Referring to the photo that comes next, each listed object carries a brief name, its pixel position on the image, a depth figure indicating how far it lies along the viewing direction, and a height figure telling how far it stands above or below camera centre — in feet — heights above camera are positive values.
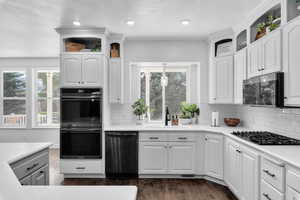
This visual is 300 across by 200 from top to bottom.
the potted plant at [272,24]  8.68 +3.03
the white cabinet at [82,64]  12.89 +2.00
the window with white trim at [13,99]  21.20 -0.02
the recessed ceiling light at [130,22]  11.46 +3.96
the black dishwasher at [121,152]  12.92 -3.07
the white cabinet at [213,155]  11.90 -3.08
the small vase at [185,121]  14.80 -1.46
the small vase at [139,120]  14.82 -1.40
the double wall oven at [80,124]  12.78 -1.44
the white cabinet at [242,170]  8.02 -2.92
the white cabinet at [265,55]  8.11 +1.78
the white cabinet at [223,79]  12.87 +1.14
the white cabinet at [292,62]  7.04 +1.22
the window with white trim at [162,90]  16.10 +0.63
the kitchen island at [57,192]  3.59 -1.59
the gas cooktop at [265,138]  8.05 -1.56
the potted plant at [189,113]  14.83 -0.95
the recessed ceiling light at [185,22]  11.25 +3.93
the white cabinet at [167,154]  12.85 -3.16
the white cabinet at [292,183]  5.52 -2.14
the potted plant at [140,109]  14.64 -0.67
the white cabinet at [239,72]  11.29 +1.39
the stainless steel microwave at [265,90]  7.80 +0.34
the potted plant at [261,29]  9.64 +3.05
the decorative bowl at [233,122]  13.45 -1.38
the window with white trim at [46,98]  21.07 +0.07
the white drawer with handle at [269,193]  6.35 -2.83
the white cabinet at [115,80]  14.02 +1.18
